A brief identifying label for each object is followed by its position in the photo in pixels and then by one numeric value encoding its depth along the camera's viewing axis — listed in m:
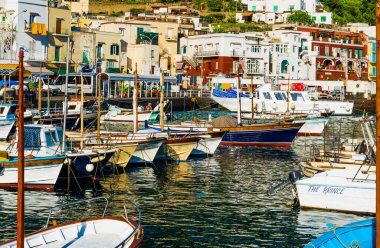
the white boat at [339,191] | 24.98
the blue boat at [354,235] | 16.55
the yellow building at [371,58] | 121.74
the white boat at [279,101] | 72.44
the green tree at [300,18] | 127.07
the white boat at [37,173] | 30.30
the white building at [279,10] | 133.62
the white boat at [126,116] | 68.94
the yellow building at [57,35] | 83.75
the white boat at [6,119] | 46.56
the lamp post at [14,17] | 78.70
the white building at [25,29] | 79.38
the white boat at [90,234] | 17.09
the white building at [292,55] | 110.75
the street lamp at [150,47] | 97.09
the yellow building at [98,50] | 88.94
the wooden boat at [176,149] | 41.00
